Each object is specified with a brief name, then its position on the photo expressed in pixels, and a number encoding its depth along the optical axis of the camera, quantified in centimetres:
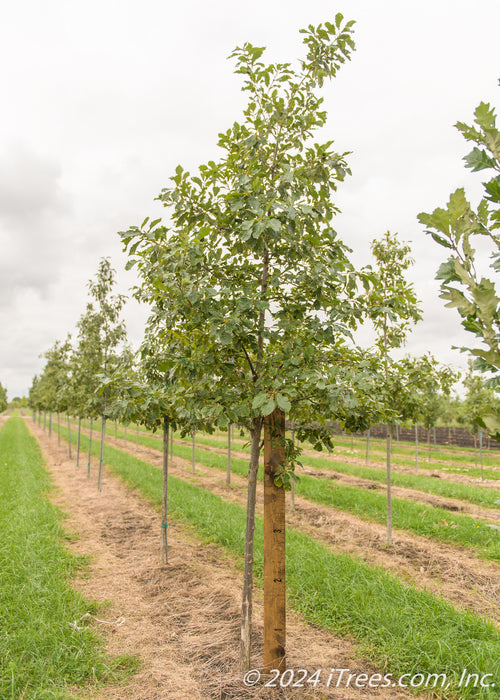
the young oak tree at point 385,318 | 654
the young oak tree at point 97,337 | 1169
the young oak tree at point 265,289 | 294
